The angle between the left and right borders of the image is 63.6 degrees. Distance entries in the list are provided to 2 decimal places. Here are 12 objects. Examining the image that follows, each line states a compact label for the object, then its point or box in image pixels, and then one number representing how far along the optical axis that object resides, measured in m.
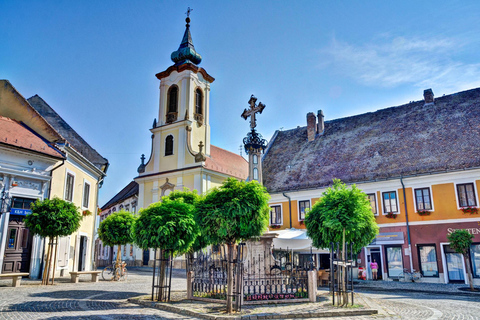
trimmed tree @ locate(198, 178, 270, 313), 10.08
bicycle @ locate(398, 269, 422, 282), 21.98
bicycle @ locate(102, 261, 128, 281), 19.69
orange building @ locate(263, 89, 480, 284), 21.81
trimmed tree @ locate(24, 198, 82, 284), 16.33
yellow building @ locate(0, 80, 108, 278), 19.01
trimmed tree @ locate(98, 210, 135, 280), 20.38
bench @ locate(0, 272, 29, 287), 14.70
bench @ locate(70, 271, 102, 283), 18.12
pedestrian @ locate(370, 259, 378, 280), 23.11
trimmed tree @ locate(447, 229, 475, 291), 18.48
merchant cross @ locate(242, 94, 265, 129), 16.31
